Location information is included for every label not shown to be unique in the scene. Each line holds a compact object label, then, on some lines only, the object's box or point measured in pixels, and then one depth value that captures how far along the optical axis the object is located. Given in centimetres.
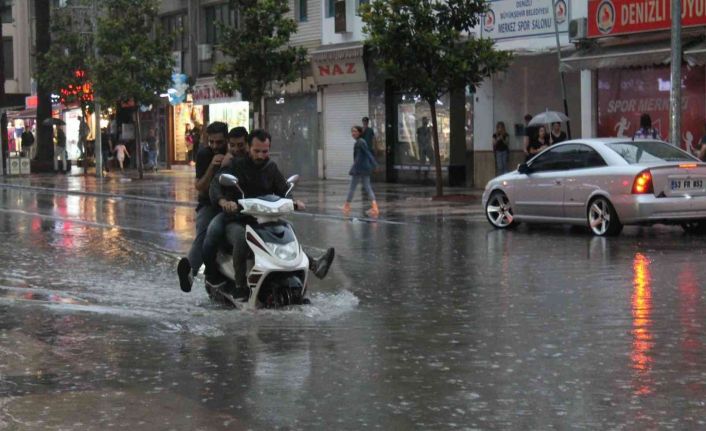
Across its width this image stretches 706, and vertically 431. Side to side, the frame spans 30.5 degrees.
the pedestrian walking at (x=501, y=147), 3095
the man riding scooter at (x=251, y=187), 1052
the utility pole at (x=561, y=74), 2781
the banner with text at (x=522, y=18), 2894
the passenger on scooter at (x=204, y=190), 1102
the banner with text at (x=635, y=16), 2511
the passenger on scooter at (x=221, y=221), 1061
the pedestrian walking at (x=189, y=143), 4947
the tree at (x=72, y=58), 4606
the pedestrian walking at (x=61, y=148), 5200
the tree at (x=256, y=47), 3534
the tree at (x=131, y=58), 4288
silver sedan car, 1753
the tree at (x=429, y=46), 2708
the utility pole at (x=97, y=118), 4450
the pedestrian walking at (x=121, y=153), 5175
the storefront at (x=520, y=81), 2950
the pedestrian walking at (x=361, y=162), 2423
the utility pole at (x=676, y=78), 2233
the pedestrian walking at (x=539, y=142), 2669
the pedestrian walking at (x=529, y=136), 2716
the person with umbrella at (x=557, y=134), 2627
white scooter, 1016
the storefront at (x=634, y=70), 2536
